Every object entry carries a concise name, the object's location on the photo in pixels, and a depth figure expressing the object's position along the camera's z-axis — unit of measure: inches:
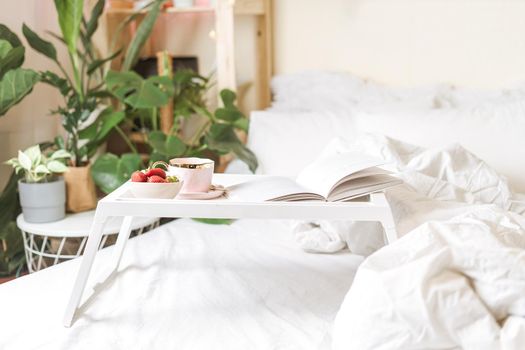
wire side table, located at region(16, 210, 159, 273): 69.4
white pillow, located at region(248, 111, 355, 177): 77.9
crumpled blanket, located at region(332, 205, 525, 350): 33.6
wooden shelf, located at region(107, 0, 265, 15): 93.0
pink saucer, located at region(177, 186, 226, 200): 48.3
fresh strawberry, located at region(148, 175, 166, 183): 48.1
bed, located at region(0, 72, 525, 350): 35.0
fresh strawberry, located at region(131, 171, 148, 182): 48.6
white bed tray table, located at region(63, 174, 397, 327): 44.6
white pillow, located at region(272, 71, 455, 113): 85.6
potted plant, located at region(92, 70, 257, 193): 77.2
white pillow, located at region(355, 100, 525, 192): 69.9
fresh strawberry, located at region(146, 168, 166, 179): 49.6
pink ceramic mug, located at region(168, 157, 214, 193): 49.1
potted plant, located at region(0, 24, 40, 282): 69.4
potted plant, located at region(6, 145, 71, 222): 69.3
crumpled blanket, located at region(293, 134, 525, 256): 55.8
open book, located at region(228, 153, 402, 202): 46.9
